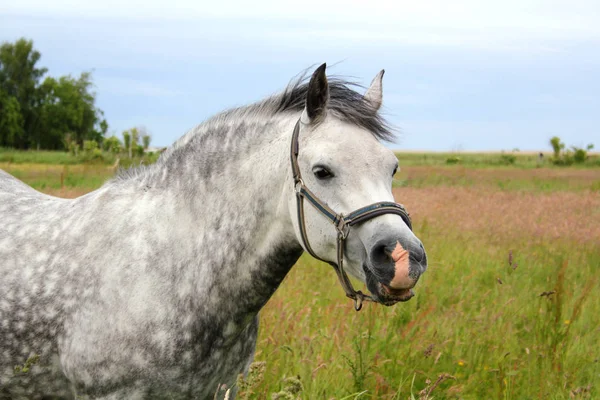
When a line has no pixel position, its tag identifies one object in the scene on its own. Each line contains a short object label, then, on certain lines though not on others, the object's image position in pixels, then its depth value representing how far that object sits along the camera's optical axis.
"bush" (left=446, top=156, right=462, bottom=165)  42.47
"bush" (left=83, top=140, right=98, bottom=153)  44.22
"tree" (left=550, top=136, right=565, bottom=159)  45.85
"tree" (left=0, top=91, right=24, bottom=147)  65.50
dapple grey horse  2.36
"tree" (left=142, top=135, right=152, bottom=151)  62.69
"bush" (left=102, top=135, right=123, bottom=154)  55.40
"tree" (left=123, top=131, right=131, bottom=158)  57.81
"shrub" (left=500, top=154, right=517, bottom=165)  41.38
